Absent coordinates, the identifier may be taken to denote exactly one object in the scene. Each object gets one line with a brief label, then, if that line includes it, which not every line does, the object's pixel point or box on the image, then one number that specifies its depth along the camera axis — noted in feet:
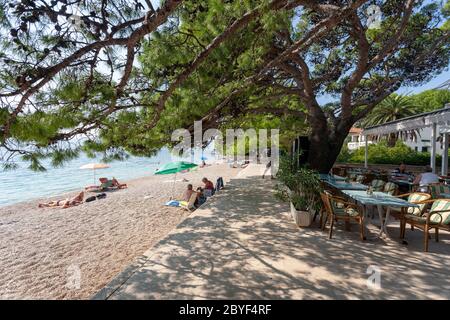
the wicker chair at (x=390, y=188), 20.22
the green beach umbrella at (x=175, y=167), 34.42
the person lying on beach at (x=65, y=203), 43.77
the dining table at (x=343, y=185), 19.76
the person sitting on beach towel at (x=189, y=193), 34.09
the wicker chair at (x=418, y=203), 15.19
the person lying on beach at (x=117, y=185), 62.95
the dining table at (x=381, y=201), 14.24
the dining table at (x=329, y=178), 24.90
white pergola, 23.91
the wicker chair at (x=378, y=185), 22.39
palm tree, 89.40
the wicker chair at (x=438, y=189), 19.52
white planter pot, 17.54
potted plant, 17.61
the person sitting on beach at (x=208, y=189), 34.63
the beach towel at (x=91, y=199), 46.57
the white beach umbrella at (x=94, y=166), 59.58
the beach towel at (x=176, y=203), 33.57
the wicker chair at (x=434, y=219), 13.56
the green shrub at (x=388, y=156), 49.60
